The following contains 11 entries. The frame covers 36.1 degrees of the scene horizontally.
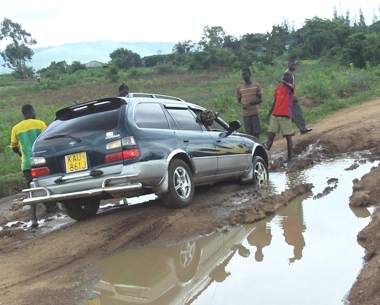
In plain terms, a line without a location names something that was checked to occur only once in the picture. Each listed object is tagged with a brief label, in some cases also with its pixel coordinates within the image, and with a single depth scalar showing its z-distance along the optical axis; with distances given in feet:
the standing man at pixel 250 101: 40.09
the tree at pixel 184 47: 223.71
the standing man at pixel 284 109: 36.19
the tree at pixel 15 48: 194.29
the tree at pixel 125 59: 208.85
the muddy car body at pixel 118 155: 21.81
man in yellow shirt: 27.32
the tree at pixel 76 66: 204.13
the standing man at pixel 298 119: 43.78
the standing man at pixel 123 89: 35.05
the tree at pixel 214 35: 222.07
